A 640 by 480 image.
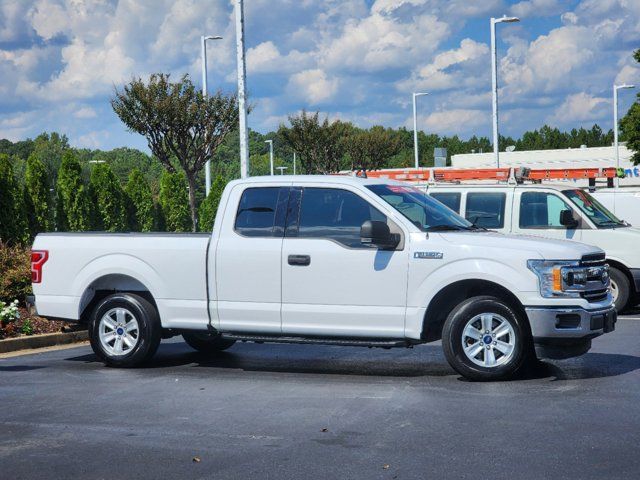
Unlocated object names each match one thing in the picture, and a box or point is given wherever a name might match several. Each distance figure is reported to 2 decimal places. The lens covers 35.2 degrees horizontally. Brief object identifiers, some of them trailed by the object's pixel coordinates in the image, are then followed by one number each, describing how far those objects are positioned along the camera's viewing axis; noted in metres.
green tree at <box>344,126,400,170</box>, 71.81
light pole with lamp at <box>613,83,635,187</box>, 56.91
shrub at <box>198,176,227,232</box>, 42.22
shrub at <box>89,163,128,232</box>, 33.69
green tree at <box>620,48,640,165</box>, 53.81
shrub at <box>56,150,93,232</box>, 31.02
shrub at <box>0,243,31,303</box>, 16.08
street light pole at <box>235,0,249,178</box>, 23.62
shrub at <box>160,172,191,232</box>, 39.56
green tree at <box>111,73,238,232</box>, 33.72
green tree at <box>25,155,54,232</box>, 26.72
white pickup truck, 9.75
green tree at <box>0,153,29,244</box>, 23.78
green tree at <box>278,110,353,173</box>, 57.06
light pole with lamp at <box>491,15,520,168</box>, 34.97
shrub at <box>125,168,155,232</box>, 37.06
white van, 16.34
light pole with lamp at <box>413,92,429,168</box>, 56.74
